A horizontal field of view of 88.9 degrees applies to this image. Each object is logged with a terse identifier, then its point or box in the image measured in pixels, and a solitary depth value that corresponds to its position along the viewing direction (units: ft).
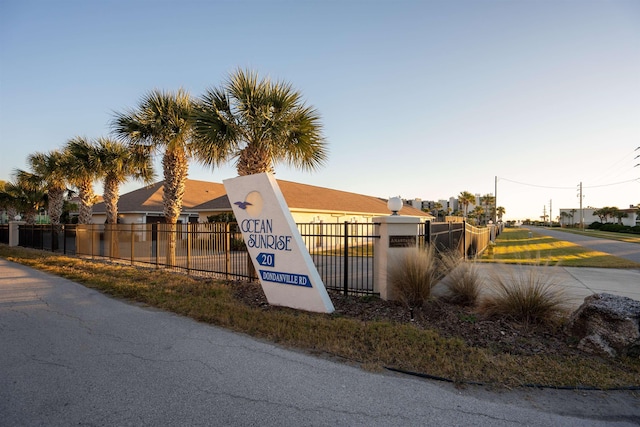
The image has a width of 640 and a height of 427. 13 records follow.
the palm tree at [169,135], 39.65
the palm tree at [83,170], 57.41
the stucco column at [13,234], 82.38
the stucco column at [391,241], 23.77
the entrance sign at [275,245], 22.00
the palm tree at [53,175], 68.90
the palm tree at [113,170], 56.85
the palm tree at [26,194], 81.56
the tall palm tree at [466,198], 218.59
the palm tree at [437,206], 264.05
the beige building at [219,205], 79.87
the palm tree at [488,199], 251.80
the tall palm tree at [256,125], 29.19
